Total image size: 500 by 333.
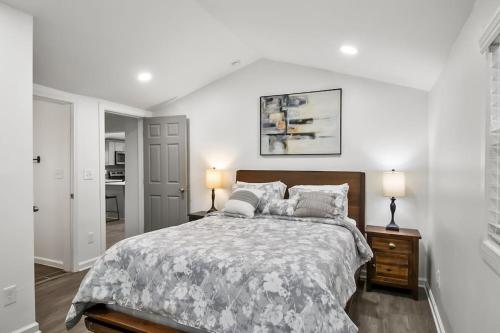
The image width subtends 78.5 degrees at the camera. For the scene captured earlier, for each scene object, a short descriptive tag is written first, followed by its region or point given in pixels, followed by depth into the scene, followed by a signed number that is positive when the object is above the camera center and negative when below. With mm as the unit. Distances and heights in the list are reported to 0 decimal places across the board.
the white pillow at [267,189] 3492 -331
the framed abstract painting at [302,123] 3789 +499
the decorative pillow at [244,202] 3322 -445
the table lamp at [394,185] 3246 -245
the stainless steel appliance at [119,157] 9352 +122
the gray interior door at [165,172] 4582 -161
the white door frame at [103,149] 4133 +186
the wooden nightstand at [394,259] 3045 -988
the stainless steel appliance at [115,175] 9438 -424
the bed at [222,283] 1612 -731
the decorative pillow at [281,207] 3277 -492
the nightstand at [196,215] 4125 -728
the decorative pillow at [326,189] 3343 -312
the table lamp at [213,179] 4285 -244
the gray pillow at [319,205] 3072 -443
